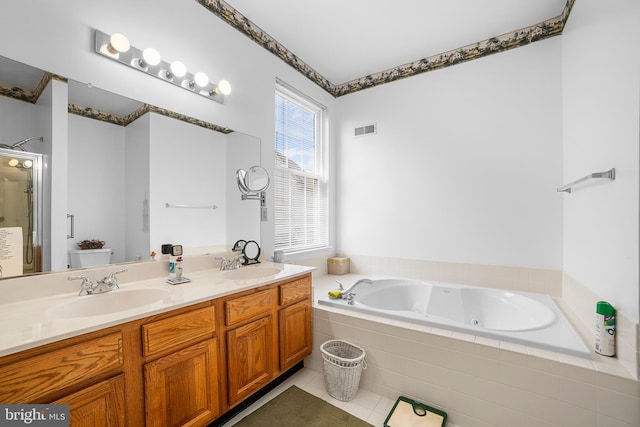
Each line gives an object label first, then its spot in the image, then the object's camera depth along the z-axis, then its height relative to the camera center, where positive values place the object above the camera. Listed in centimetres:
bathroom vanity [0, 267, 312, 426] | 97 -62
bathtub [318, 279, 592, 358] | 160 -71
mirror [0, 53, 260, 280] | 133 +26
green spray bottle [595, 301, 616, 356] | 140 -58
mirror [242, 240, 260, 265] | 223 -30
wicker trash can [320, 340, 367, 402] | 181 -105
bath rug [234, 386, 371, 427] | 163 -122
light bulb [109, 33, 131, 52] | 148 +92
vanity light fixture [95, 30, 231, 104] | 150 +91
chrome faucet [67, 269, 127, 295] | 138 -35
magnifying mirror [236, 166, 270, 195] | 224 +29
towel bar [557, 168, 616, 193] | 140 +20
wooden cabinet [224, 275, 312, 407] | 157 -76
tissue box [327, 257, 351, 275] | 319 -58
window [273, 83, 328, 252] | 278 +43
